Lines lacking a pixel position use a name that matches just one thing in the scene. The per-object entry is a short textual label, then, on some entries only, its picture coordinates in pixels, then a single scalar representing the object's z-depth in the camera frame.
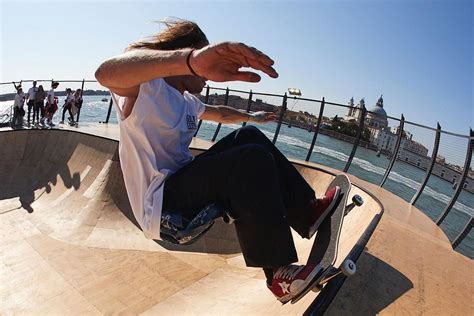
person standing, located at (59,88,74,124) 14.48
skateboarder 1.97
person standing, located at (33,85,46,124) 13.16
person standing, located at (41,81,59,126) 13.44
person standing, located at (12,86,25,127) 12.14
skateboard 1.93
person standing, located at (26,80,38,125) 12.98
